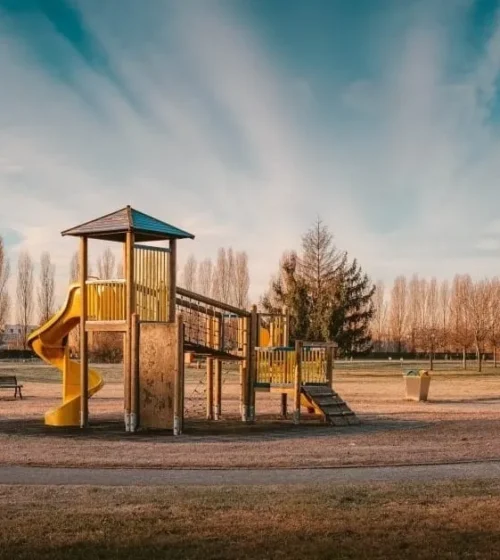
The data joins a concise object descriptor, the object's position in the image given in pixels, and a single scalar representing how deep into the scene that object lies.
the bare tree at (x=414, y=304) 109.69
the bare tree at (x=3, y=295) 78.19
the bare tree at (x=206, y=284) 89.31
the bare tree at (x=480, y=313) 70.38
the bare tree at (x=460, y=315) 72.72
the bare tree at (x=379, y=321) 110.59
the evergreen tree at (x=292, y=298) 63.28
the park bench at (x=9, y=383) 29.48
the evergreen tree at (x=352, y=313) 62.06
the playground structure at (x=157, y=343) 19.22
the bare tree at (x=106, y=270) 85.56
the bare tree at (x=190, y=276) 89.81
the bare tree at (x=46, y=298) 85.62
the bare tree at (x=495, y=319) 70.31
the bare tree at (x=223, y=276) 89.06
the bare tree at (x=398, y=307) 109.94
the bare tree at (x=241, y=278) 88.88
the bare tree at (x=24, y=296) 85.12
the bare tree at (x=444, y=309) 108.31
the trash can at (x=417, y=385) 29.81
